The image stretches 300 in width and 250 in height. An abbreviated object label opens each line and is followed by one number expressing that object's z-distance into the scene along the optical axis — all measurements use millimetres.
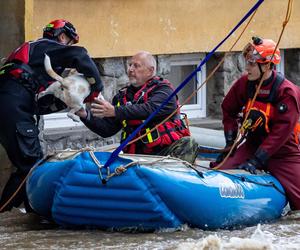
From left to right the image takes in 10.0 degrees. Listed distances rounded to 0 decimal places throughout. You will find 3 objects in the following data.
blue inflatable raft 12037
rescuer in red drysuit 13666
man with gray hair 13411
